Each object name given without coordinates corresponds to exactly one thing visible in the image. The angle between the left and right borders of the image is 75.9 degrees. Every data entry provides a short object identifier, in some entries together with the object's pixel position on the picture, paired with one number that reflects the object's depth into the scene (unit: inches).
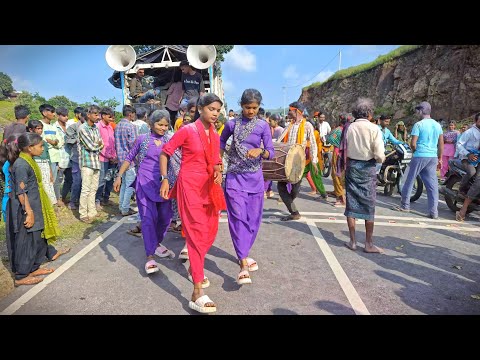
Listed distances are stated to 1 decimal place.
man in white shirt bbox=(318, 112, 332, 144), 350.3
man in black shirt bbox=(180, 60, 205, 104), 362.9
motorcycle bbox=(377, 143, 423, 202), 283.8
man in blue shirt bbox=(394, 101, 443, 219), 223.5
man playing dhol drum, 241.6
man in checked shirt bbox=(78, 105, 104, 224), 219.0
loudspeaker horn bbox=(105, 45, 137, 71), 347.6
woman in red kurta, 113.3
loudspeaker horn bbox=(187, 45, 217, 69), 353.4
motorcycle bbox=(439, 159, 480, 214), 225.9
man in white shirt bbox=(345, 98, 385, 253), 157.2
